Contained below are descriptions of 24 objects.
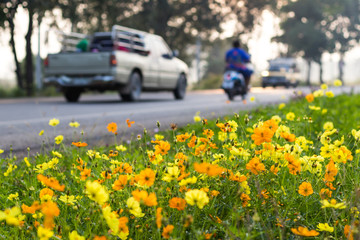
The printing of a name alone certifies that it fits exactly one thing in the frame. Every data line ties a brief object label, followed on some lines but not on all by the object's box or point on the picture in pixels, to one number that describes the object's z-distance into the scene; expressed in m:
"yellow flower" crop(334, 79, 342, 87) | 5.29
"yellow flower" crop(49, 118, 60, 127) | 3.31
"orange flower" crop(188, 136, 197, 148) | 2.56
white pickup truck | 11.90
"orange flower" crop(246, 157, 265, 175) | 2.32
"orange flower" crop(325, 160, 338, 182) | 2.28
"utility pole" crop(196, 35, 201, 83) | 41.27
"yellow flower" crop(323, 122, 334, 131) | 3.15
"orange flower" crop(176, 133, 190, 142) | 2.53
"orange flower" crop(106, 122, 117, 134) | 2.91
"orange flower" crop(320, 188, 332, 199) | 2.41
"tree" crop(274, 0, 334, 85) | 52.50
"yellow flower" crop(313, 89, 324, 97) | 4.59
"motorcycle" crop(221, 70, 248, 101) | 12.59
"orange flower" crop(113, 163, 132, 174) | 2.37
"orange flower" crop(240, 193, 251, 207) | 2.31
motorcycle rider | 12.32
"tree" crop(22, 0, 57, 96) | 16.67
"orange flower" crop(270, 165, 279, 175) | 2.56
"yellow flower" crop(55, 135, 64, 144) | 2.95
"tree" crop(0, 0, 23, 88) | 16.16
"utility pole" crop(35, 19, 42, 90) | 26.68
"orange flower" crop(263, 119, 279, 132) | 2.41
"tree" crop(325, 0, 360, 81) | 53.94
